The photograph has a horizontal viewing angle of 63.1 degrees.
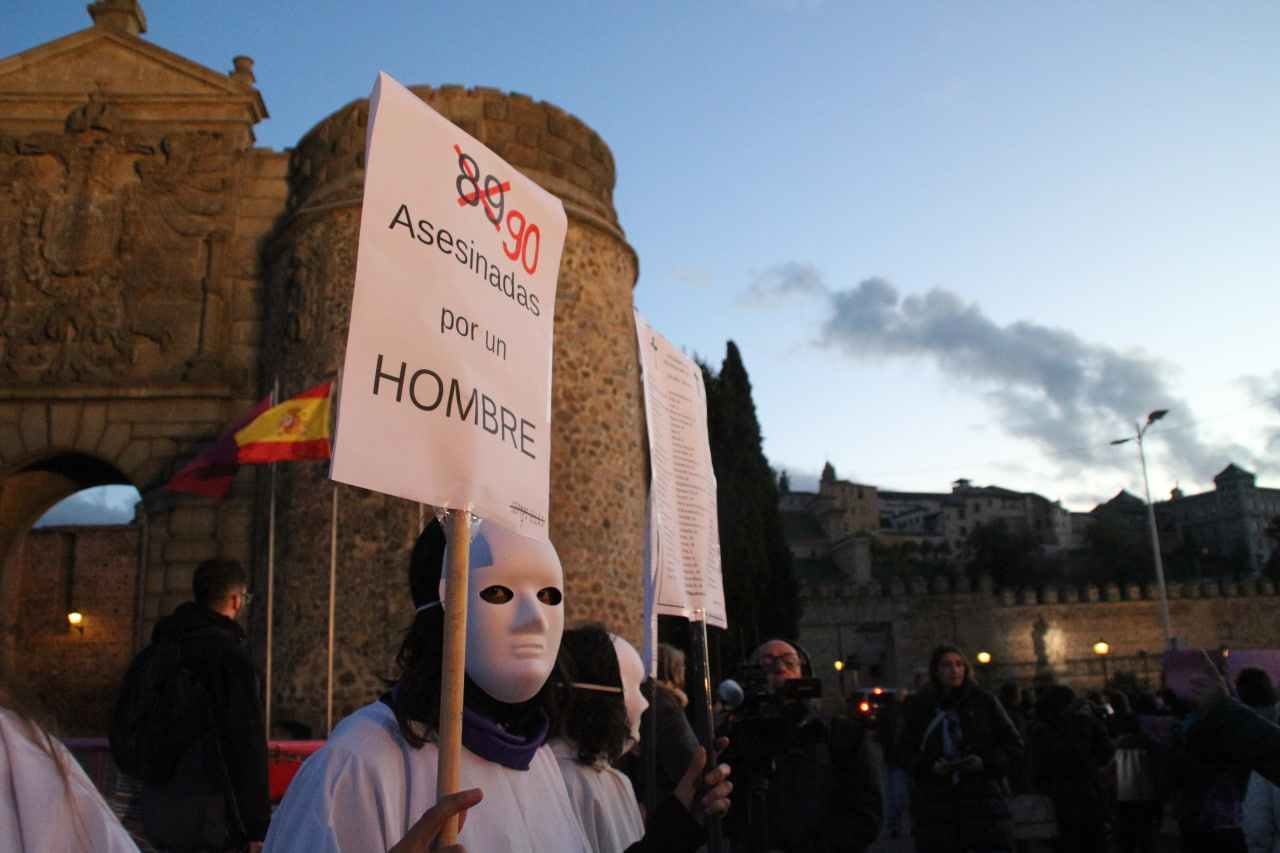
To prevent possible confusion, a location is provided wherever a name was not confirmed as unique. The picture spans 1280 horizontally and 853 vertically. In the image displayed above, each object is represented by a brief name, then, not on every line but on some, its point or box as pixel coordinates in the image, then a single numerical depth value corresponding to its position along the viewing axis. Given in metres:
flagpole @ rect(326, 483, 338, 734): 11.48
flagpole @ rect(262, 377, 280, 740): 11.67
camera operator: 3.78
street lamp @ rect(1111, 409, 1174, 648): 28.69
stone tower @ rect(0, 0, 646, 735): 12.45
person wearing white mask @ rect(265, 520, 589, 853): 2.00
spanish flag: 11.38
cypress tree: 24.70
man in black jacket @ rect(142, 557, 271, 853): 4.00
